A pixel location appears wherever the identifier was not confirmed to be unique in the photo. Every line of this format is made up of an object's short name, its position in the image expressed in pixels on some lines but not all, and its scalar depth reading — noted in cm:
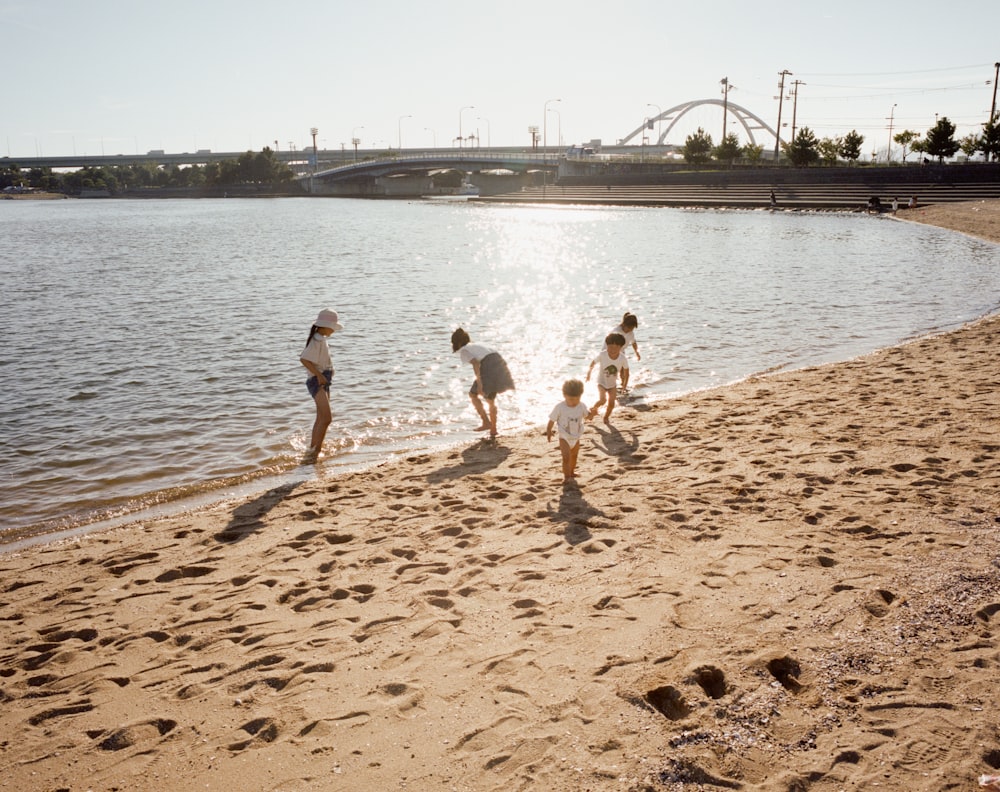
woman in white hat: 901
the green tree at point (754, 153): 10138
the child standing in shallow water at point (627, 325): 1155
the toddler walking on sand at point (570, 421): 763
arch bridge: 18000
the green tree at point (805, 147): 8769
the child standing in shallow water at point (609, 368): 989
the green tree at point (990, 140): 7131
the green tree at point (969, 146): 7719
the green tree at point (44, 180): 18262
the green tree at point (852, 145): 9106
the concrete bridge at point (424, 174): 12756
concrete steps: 6194
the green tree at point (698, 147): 10300
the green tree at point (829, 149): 9338
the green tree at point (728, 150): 10056
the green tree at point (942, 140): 7631
